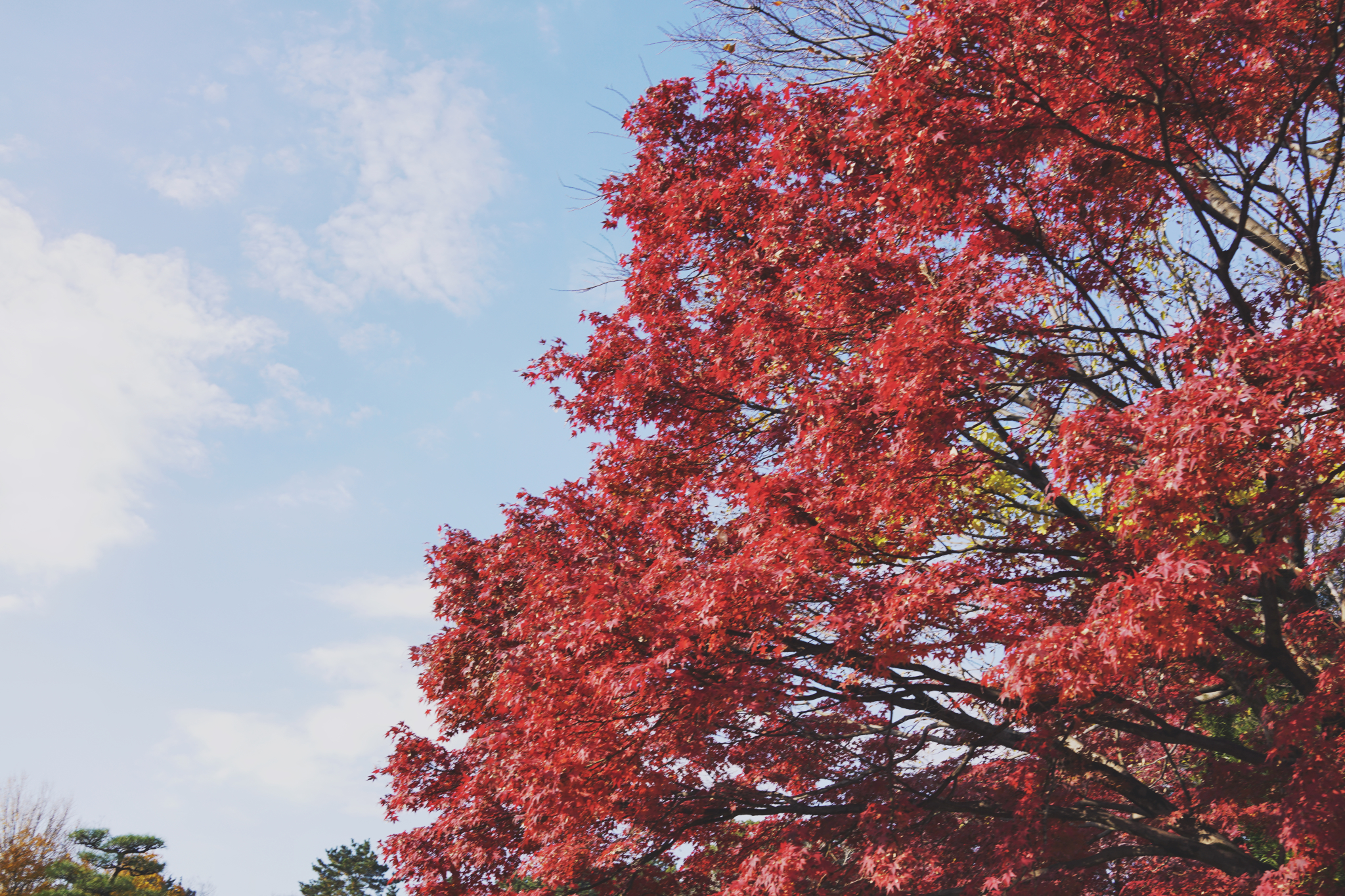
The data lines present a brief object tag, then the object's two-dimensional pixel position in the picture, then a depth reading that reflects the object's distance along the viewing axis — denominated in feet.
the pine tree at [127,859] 119.14
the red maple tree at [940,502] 18.13
